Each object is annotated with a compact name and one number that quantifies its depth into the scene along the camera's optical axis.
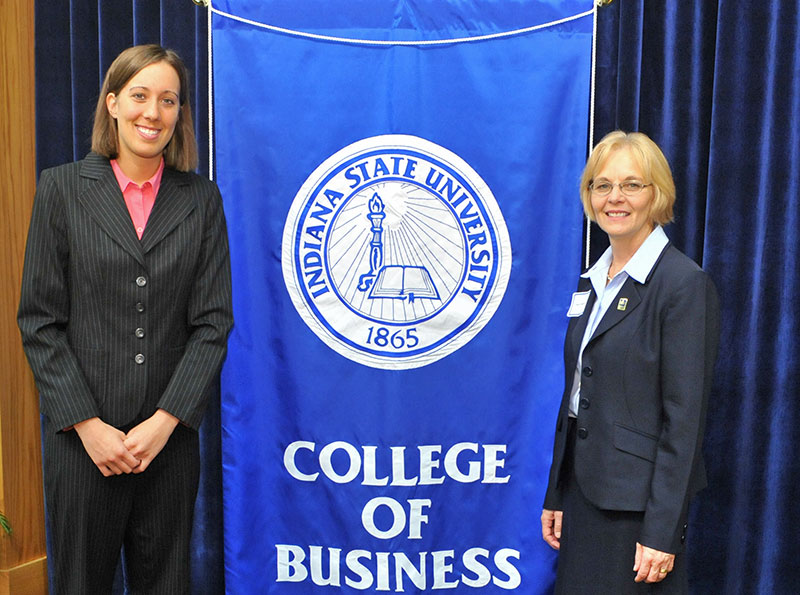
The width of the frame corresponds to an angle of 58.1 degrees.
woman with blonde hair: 1.46
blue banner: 2.12
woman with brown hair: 1.59
